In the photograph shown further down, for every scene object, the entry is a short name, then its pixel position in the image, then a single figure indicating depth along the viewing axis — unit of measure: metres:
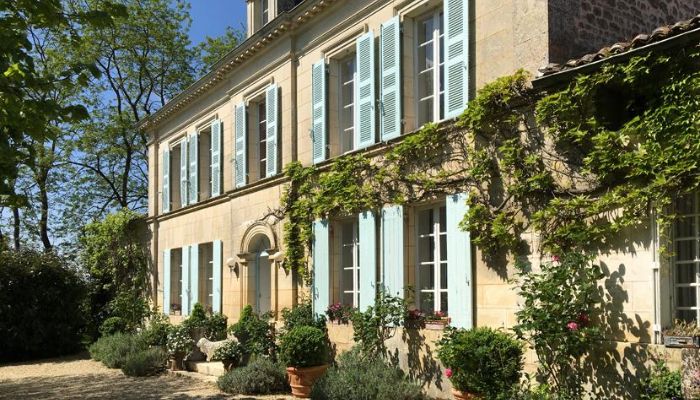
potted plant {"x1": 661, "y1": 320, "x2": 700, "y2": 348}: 5.55
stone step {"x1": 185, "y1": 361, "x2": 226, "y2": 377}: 11.55
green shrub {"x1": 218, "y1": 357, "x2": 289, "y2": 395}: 9.56
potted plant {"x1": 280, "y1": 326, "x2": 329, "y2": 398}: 9.08
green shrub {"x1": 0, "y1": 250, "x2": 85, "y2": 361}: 16.38
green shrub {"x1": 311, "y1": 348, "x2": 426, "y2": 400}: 7.73
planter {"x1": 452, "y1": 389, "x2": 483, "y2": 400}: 6.86
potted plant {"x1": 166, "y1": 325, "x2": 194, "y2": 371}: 12.39
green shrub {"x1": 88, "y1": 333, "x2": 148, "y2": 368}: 13.57
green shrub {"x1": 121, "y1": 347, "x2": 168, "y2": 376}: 12.34
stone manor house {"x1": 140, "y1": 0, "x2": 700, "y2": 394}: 7.38
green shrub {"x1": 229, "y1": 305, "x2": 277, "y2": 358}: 11.01
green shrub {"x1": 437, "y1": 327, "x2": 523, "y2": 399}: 6.73
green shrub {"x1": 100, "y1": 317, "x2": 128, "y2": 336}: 16.48
